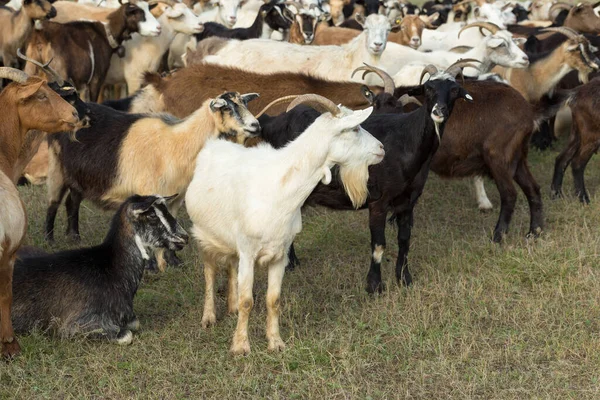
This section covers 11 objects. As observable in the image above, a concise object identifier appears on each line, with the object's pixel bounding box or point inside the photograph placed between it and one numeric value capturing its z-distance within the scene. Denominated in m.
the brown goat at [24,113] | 10.99
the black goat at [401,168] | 12.22
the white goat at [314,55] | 19.78
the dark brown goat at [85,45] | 21.48
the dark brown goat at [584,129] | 16.72
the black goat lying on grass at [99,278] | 10.43
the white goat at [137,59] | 24.02
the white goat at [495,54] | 19.50
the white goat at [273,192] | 9.77
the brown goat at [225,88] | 15.91
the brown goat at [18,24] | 21.64
